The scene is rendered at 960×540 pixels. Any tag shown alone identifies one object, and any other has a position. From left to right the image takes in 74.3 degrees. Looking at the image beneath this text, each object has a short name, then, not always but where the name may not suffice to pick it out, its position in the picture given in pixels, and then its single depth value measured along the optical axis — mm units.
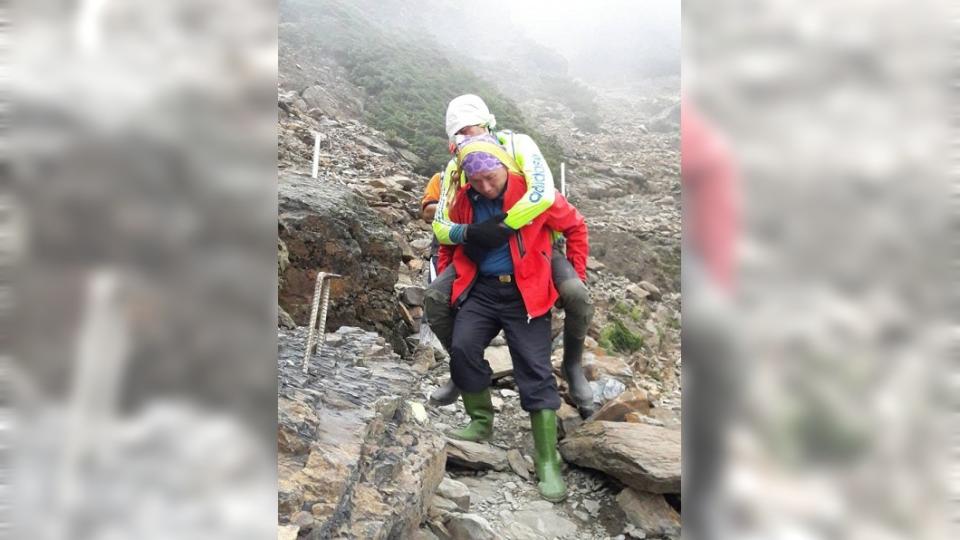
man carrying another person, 2752
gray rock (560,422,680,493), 2725
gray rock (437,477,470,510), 2600
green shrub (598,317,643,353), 6332
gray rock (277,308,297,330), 3359
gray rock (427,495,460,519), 2412
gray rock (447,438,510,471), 3018
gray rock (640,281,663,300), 9055
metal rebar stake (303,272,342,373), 2336
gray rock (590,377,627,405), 3775
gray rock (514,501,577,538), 2604
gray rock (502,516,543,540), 2529
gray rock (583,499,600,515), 2807
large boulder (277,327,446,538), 1748
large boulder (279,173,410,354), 4109
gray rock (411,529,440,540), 2177
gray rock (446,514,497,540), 2291
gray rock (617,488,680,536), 2680
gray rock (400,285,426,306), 5660
